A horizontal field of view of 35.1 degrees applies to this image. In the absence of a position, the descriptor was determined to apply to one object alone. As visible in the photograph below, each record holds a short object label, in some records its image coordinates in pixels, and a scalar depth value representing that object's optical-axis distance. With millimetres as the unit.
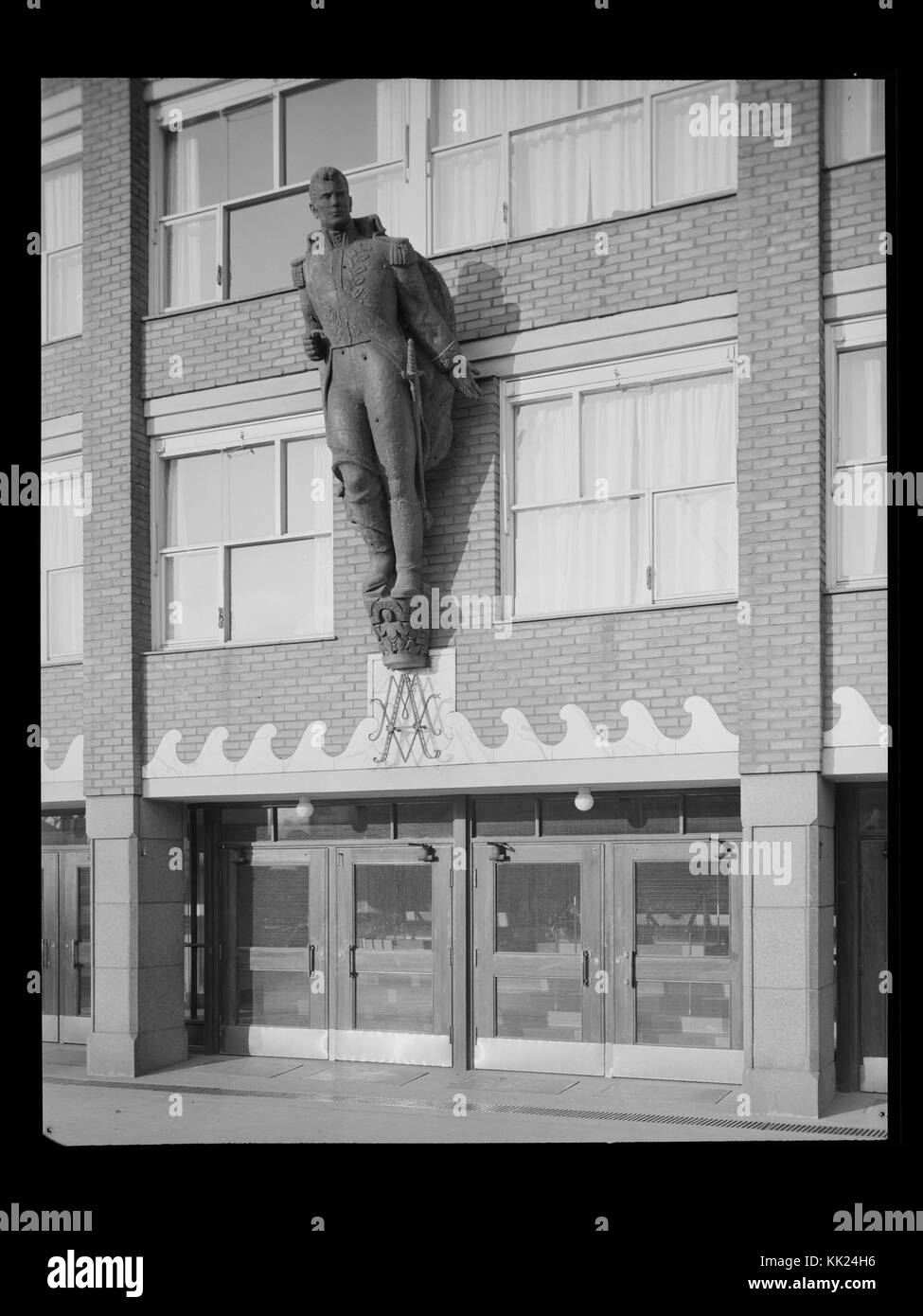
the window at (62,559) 12672
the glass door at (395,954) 11398
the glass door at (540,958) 10875
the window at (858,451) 9570
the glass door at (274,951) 11945
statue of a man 10547
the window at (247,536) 11625
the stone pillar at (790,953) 9344
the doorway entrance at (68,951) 13289
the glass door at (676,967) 10438
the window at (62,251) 12836
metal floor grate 9102
